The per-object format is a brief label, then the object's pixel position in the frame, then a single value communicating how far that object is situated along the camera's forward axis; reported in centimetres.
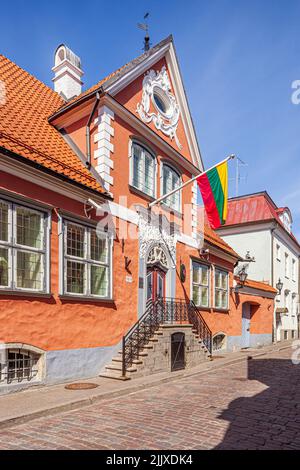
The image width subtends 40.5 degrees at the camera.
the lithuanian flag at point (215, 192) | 1365
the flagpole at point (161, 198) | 1327
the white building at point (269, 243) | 2791
